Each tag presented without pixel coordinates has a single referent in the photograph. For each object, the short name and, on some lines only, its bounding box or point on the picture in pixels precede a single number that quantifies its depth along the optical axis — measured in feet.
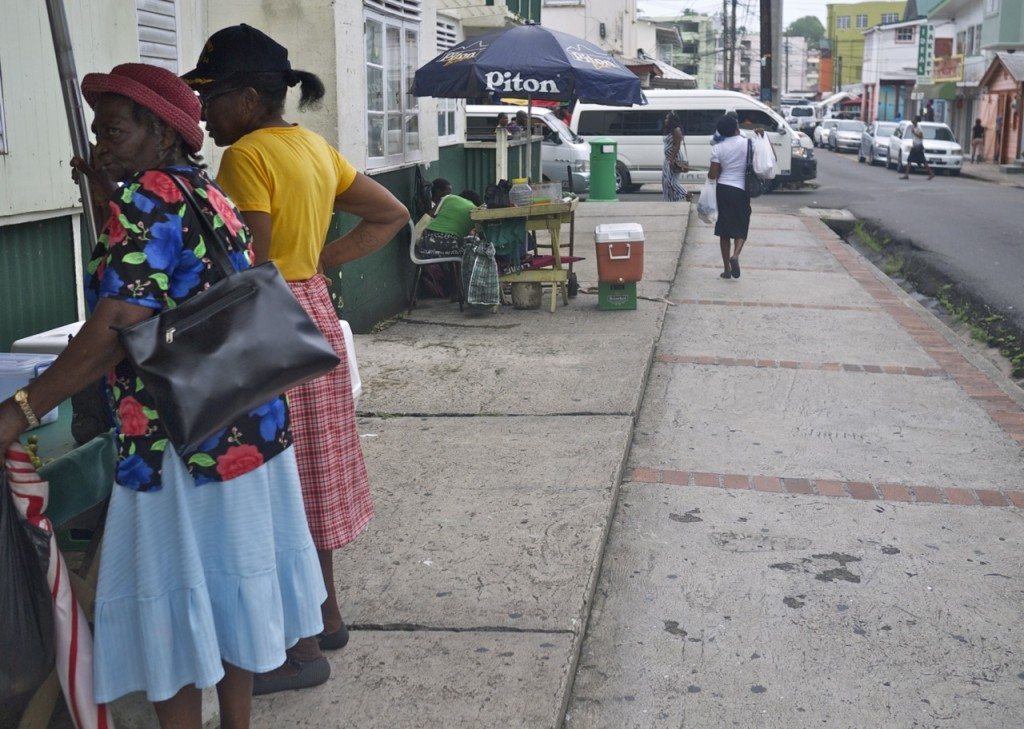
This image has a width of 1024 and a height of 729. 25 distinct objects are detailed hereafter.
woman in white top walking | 39.04
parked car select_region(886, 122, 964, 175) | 116.88
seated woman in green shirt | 32.12
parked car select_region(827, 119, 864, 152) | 161.38
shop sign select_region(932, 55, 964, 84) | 175.01
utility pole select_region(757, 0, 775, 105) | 108.78
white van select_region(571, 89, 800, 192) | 84.89
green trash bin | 67.00
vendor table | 31.50
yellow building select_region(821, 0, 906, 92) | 335.47
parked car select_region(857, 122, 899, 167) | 130.56
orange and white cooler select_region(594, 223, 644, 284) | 31.99
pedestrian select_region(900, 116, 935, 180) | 112.16
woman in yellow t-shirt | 10.79
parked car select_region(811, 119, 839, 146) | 171.12
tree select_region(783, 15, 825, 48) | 551.18
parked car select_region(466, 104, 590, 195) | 77.30
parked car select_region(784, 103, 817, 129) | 217.56
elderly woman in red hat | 8.38
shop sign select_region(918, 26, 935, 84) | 184.75
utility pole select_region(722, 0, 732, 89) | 215.20
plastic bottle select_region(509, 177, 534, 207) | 32.35
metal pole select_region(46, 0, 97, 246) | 10.95
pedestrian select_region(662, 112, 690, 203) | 67.21
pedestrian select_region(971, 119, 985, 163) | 140.56
